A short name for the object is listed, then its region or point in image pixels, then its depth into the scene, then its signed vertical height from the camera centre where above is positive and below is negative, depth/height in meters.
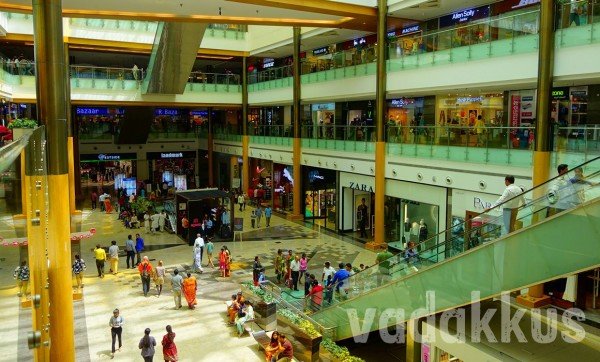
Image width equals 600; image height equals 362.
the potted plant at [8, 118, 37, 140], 13.58 +0.31
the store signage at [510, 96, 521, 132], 17.91 +0.85
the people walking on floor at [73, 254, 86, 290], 15.53 -4.16
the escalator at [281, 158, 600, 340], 7.09 -2.06
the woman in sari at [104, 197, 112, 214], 29.06 -4.05
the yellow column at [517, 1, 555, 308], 12.83 +0.57
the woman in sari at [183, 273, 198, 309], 14.08 -4.32
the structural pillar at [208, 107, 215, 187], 38.81 -1.22
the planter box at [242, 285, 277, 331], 12.59 -4.52
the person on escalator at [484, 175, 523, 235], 8.38 -1.24
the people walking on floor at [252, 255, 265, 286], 15.87 -4.25
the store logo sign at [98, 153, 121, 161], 36.66 -1.57
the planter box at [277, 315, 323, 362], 10.98 -4.67
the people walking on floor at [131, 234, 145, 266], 18.73 -4.16
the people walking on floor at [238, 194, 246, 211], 29.72 -3.87
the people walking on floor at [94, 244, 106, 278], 16.95 -4.16
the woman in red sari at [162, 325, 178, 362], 10.20 -4.28
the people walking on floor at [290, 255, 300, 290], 16.14 -4.37
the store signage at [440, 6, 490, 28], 18.27 +4.46
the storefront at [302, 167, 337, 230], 26.58 -3.09
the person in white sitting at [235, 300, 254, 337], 12.46 -4.55
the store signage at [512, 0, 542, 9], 16.53 +4.35
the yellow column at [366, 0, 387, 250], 19.09 +0.10
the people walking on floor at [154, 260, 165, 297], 15.24 -4.28
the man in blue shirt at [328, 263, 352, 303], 12.85 -3.72
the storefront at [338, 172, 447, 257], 18.17 -2.98
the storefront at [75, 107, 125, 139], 36.03 +1.12
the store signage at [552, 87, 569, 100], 16.08 +1.30
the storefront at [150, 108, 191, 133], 38.97 +1.21
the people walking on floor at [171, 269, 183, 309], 13.98 -4.19
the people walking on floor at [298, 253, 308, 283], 16.36 -4.22
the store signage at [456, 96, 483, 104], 19.67 +1.38
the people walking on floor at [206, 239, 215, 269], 18.47 -4.34
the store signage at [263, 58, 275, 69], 34.84 +5.07
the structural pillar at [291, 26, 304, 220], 25.84 +0.02
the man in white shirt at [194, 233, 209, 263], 17.50 -3.77
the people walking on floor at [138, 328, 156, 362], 10.23 -4.29
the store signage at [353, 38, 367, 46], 25.01 +4.70
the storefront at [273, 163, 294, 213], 29.31 -3.16
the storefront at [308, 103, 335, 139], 24.23 +0.90
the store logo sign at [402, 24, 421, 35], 21.36 +4.54
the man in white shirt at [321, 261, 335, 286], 14.39 -3.93
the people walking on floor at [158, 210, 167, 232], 24.27 -4.11
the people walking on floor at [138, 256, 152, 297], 15.04 -4.13
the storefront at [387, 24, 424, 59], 17.69 +3.23
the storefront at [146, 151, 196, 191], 39.19 -2.66
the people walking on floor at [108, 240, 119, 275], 17.30 -4.24
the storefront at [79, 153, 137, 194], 37.59 -2.94
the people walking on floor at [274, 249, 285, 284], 16.83 -4.40
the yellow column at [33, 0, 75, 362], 7.88 +0.22
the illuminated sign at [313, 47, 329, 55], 28.39 +4.81
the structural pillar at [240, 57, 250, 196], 32.00 +0.14
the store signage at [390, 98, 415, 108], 22.86 +1.51
